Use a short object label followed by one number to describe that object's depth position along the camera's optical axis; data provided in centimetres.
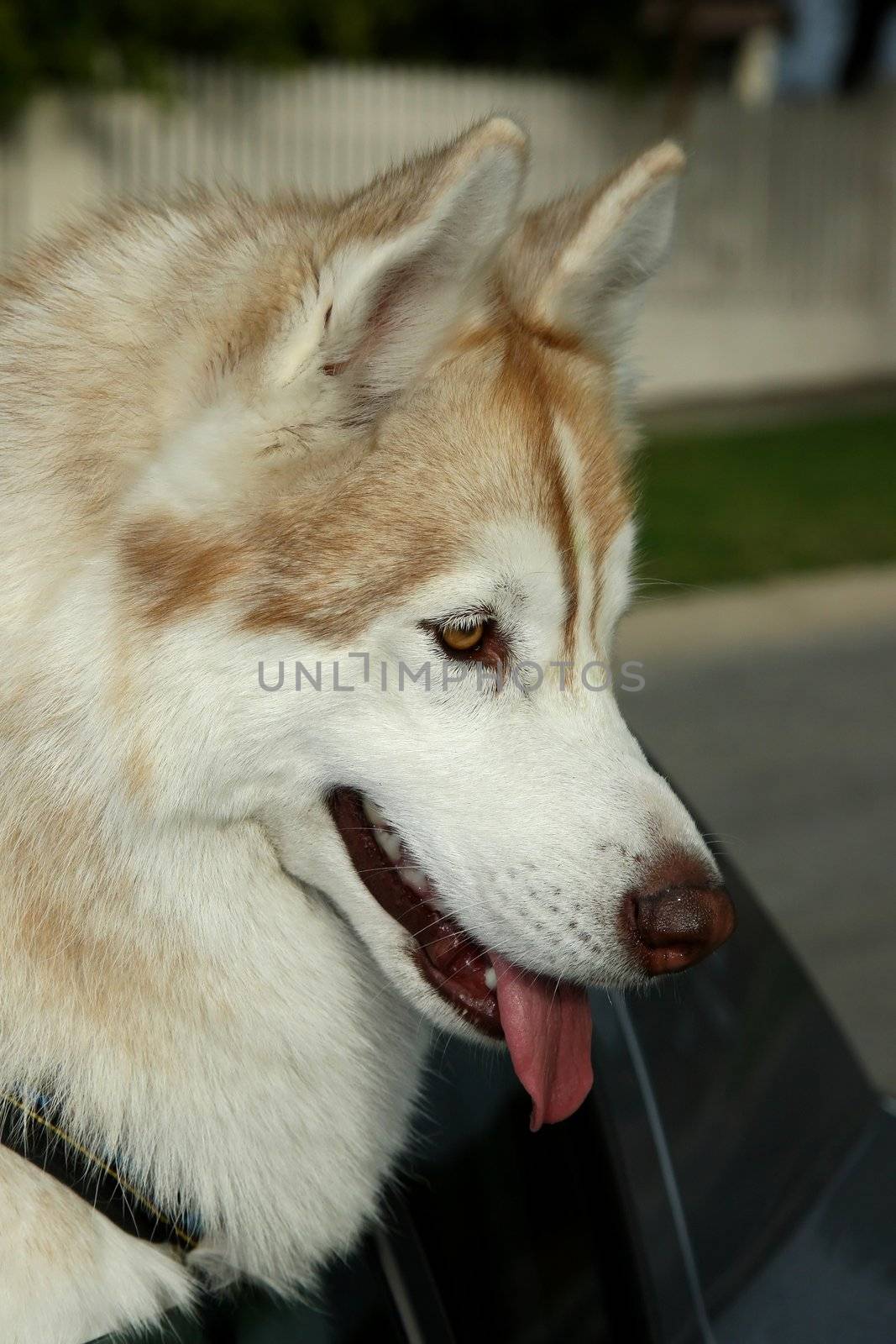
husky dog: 109
